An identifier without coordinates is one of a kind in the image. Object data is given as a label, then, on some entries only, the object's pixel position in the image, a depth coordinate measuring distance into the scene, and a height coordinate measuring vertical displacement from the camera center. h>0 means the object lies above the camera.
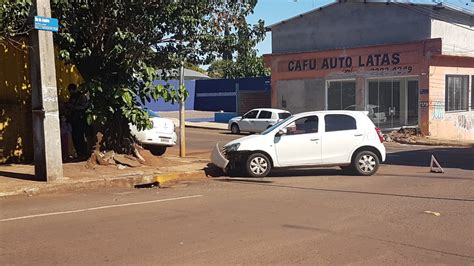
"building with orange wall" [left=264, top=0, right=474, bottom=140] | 27.42 +2.35
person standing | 13.64 -0.12
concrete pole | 11.12 +0.22
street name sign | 10.78 +1.81
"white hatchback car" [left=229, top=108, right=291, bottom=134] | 28.44 -0.55
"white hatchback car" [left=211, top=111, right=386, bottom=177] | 12.98 -0.89
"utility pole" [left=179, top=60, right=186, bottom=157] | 15.21 -0.31
